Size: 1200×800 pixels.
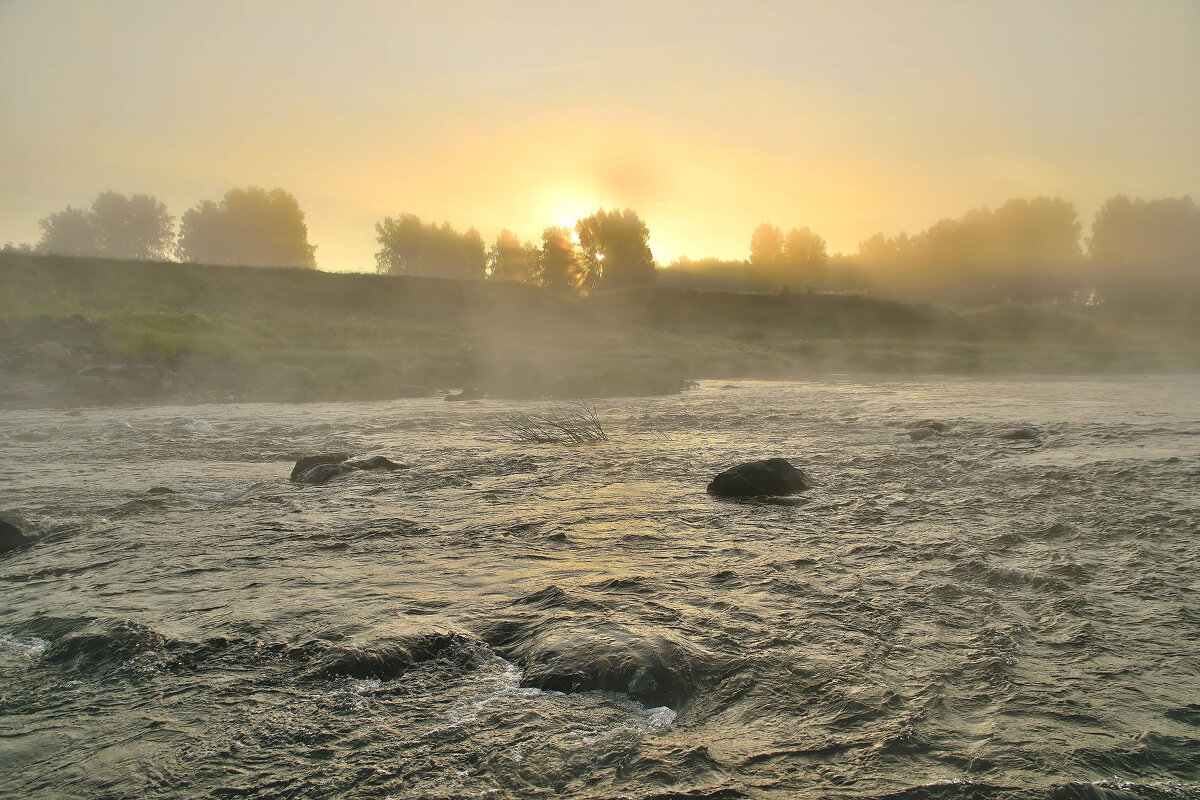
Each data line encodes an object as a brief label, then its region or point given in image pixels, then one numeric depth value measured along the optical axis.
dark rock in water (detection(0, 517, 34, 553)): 5.92
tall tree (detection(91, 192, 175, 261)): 100.19
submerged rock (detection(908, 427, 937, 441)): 11.81
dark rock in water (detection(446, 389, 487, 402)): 21.07
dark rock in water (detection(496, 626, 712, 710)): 3.41
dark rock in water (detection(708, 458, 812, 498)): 7.82
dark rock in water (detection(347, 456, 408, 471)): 9.60
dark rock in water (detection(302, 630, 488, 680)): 3.62
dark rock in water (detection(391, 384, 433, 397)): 22.58
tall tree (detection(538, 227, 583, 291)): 90.00
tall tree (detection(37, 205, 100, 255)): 99.44
